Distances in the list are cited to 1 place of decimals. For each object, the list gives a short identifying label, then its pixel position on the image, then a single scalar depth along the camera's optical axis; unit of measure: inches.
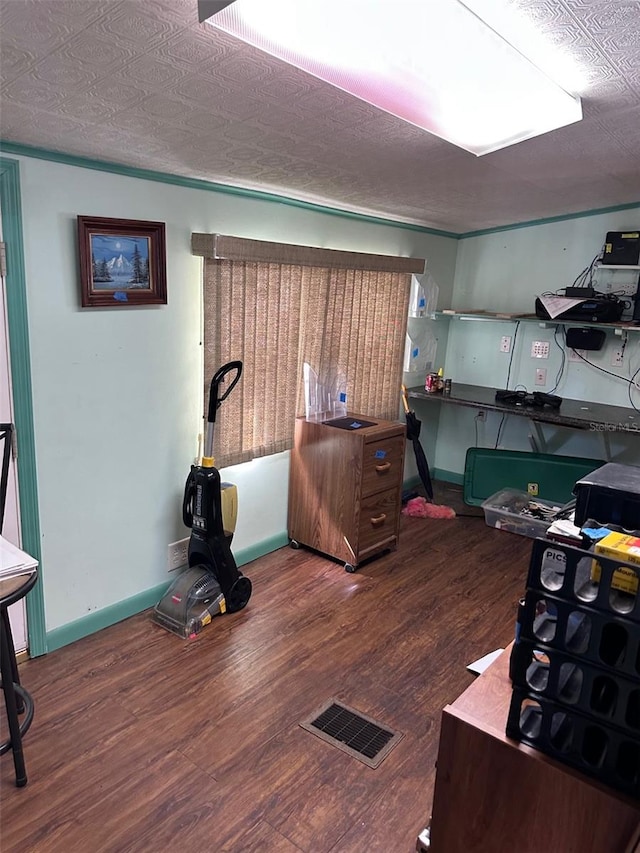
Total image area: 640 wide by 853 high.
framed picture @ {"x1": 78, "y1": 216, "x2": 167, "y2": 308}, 92.7
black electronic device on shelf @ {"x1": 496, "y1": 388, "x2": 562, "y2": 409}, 159.3
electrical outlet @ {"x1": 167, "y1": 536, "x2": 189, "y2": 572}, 116.9
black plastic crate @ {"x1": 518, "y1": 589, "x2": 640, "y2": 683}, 38.3
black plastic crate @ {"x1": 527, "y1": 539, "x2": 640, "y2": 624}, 38.6
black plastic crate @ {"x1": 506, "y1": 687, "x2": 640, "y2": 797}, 39.7
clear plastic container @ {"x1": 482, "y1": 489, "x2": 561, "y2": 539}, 154.3
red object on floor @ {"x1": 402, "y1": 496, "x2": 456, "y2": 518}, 168.6
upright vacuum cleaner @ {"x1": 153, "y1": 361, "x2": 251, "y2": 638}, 106.7
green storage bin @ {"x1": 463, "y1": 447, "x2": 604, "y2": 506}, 163.5
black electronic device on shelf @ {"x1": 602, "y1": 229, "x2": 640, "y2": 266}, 150.9
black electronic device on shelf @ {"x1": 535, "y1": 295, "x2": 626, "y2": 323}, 150.0
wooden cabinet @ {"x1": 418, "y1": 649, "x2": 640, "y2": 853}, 40.4
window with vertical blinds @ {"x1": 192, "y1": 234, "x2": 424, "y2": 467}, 115.5
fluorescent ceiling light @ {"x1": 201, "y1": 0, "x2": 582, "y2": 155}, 49.8
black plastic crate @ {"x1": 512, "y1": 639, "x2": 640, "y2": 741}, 38.8
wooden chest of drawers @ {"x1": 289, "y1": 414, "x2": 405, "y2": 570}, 130.0
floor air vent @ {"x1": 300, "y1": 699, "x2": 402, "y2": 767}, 80.9
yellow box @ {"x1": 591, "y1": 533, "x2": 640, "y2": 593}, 39.3
